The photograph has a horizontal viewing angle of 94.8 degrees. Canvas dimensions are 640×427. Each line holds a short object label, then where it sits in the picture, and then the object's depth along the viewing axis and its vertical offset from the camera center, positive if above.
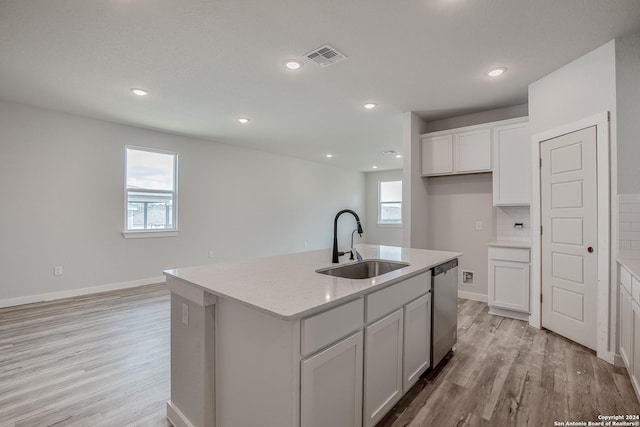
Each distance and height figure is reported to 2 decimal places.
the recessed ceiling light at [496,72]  2.87 +1.42
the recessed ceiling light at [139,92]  3.34 +1.41
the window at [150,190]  4.81 +0.40
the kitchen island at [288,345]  1.19 -0.63
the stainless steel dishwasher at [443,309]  2.26 -0.77
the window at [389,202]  9.24 +0.38
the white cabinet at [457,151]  3.88 +0.87
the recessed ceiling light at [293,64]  2.71 +1.41
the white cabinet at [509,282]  3.39 -0.80
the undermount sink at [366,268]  2.13 -0.42
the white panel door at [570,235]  2.62 -0.19
